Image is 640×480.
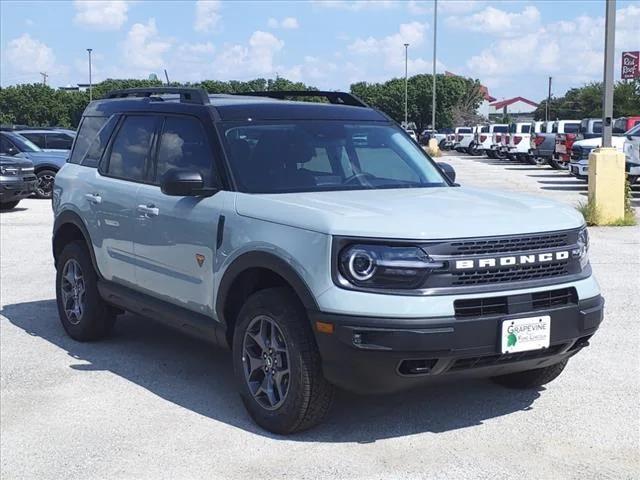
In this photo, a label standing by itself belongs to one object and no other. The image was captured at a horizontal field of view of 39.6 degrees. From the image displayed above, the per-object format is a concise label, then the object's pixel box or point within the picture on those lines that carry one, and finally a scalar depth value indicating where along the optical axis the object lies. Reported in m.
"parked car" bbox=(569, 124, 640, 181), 21.28
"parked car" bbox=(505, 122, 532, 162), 36.09
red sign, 22.89
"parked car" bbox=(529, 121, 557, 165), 30.50
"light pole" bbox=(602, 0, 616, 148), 13.45
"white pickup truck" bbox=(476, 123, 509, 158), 44.16
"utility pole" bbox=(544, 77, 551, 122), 92.69
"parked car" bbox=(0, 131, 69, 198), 20.11
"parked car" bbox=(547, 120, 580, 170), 27.09
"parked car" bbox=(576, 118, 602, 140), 29.05
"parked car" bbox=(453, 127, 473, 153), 52.12
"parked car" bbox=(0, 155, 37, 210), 17.33
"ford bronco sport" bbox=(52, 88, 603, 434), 4.37
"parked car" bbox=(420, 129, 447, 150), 63.59
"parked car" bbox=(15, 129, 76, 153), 21.92
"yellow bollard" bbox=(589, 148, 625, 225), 13.95
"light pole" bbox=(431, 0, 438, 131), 50.22
